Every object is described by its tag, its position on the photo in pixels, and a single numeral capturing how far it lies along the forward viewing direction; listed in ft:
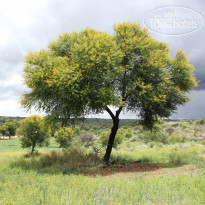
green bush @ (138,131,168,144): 124.36
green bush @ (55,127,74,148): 159.92
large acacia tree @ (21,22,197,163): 37.40
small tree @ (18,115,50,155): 86.89
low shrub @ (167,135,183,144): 117.39
